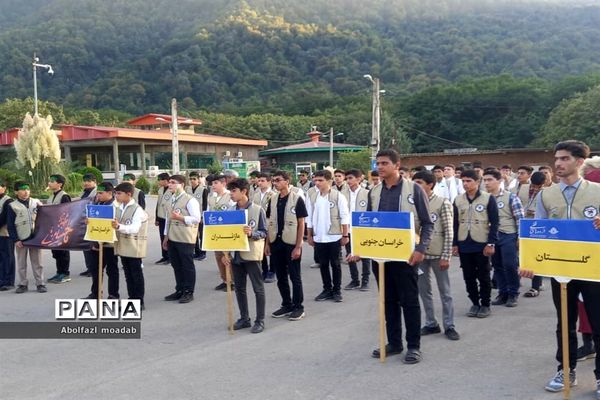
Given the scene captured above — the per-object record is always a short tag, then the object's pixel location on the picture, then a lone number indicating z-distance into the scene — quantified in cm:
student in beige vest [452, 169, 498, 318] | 730
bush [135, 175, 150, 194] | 3128
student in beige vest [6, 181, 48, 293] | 961
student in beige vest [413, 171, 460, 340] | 653
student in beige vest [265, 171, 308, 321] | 764
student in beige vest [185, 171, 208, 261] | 1279
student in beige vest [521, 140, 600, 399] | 469
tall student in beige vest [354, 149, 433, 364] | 571
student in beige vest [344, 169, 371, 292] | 956
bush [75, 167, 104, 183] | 2743
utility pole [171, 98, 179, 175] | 3048
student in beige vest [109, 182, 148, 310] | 820
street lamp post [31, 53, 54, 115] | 2807
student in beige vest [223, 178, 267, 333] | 703
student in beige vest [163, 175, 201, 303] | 876
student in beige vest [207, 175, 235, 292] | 937
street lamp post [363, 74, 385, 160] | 2817
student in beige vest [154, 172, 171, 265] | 1181
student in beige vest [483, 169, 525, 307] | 807
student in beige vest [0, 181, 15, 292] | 977
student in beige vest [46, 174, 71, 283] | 1036
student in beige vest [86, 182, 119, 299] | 857
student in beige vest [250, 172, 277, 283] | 948
